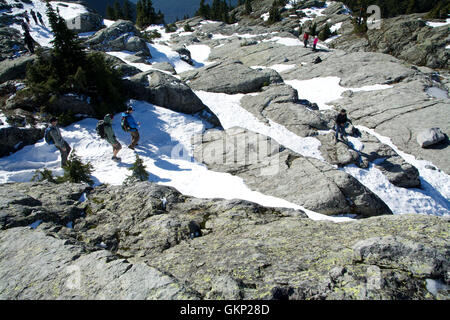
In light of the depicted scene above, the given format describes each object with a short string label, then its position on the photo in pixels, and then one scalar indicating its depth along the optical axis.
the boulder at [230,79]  21.39
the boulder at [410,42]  35.55
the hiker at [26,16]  34.91
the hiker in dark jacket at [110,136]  11.16
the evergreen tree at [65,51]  13.70
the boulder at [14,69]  16.28
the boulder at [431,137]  15.60
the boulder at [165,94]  16.77
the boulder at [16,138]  10.90
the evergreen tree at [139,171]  9.84
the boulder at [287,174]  9.42
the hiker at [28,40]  20.54
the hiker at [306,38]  33.61
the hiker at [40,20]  35.31
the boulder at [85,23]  35.47
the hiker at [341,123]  14.38
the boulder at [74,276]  3.49
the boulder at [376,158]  13.26
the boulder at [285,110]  16.72
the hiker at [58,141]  9.88
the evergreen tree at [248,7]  84.44
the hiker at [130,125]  12.01
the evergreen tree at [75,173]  9.03
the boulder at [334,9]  71.05
